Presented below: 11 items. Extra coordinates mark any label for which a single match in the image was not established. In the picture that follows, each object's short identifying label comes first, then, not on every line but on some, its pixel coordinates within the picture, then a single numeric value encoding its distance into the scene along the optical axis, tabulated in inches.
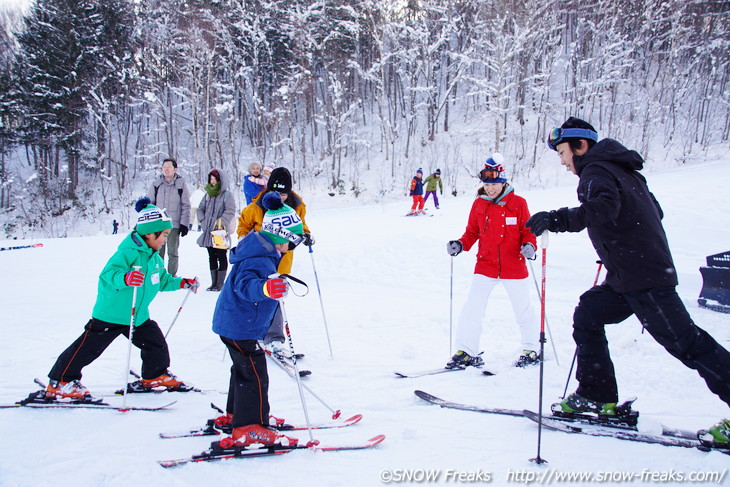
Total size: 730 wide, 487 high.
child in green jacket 128.4
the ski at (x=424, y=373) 155.8
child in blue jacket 100.5
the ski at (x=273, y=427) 108.7
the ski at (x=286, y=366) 158.9
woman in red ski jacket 161.5
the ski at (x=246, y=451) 94.1
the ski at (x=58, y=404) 124.5
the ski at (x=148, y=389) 140.3
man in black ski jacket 95.0
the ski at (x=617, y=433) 96.1
